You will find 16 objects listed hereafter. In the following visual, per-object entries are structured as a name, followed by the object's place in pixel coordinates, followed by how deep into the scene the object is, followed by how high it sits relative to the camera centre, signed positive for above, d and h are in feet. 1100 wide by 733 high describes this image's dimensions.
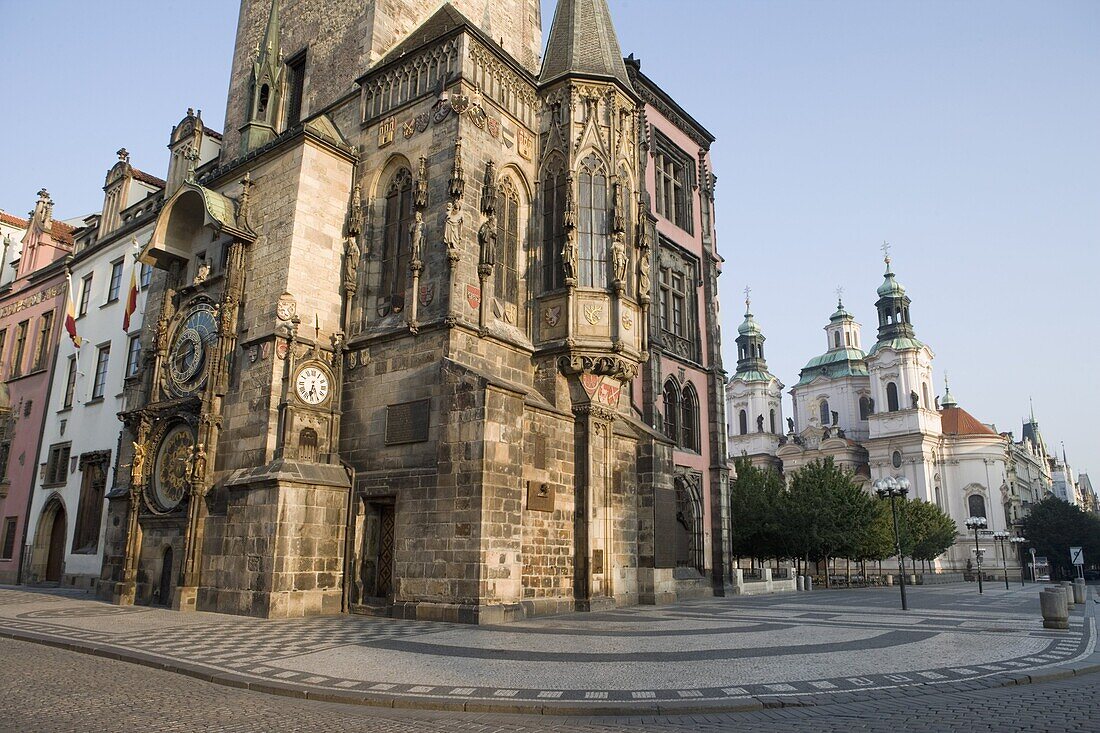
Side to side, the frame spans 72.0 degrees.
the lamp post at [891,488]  86.00 +6.23
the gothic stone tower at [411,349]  55.62 +15.65
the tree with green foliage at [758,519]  146.30 +4.44
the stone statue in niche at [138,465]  68.54 +6.47
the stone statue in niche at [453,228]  59.11 +23.94
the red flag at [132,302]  88.28 +26.93
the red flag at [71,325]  94.12 +26.01
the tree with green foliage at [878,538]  154.81 +1.11
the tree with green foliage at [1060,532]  278.26 +4.62
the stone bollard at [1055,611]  48.55 -4.14
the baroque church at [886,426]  285.02 +48.22
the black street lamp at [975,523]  148.71 +4.09
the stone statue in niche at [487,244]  61.93 +23.72
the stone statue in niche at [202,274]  70.44 +23.95
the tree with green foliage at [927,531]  207.51 +3.55
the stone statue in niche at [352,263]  65.98 +23.62
